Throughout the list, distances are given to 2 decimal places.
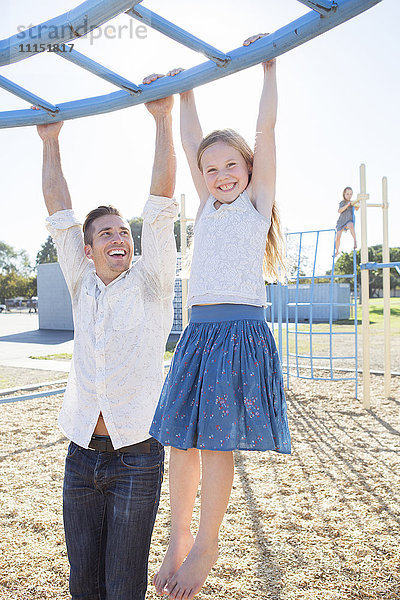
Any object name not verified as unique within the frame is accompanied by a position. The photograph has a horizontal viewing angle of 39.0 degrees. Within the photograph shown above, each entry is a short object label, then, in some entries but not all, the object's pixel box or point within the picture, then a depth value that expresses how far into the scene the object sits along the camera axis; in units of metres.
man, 1.84
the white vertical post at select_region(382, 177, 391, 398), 6.43
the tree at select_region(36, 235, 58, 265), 63.24
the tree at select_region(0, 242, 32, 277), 68.94
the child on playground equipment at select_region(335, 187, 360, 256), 8.97
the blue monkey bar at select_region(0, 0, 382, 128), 1.32
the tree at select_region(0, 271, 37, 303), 57.50
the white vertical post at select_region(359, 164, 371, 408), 6.02
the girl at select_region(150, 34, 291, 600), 1.50
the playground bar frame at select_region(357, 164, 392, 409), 6.03
